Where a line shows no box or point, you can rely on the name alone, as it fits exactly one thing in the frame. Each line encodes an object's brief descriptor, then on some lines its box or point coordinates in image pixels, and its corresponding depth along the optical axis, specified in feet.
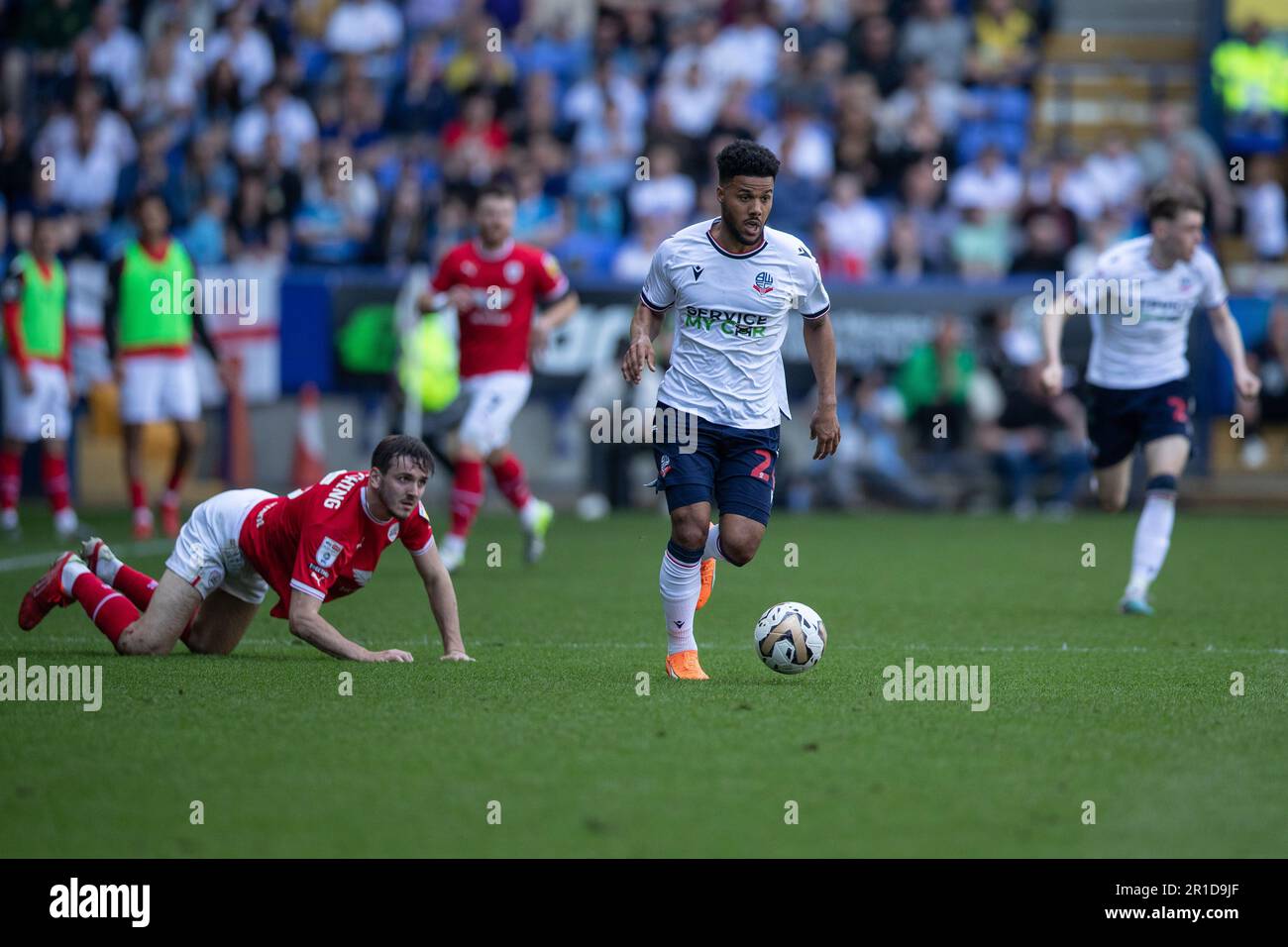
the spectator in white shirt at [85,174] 67.36
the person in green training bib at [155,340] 48.39
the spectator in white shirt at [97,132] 67.92
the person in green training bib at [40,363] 49.60
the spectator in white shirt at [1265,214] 66.44
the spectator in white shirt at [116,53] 73.10
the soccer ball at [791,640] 23.85
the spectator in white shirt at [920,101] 68.80
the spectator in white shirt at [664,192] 64.90
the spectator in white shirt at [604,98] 69.26
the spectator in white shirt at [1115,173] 66.95
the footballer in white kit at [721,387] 24.00
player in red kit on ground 23.41
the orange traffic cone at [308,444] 61.72
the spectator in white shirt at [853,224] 64.54
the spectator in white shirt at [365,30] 73.77
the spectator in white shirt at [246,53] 72.08
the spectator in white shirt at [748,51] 71.00
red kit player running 39.58
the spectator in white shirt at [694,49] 70.38
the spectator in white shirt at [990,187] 65.62
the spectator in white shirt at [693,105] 69.15
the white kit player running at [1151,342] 33.63
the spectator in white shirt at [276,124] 69.36
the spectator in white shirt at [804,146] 66.74
